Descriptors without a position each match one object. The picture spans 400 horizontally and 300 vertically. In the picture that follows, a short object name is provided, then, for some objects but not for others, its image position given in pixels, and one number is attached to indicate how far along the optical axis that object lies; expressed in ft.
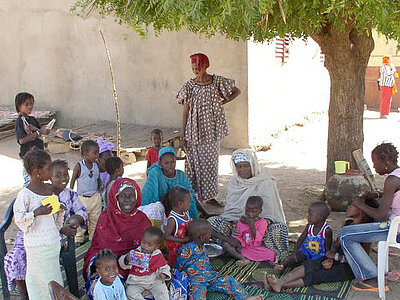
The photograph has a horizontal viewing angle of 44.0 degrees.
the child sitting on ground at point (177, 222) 14.77
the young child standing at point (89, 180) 17.52
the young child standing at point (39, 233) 11.64
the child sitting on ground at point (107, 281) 11.49
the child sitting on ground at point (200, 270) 13.32
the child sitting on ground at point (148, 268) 12.38
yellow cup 20.40
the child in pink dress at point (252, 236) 15.84
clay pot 20.01
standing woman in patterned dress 21.03
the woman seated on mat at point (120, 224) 13.29
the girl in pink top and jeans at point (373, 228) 13.51
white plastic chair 13.14
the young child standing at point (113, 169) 17.58
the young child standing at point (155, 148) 20.85
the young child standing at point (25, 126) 18.61
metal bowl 16.17
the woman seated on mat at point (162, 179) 17.15
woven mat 13.64
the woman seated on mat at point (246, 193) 16.78
